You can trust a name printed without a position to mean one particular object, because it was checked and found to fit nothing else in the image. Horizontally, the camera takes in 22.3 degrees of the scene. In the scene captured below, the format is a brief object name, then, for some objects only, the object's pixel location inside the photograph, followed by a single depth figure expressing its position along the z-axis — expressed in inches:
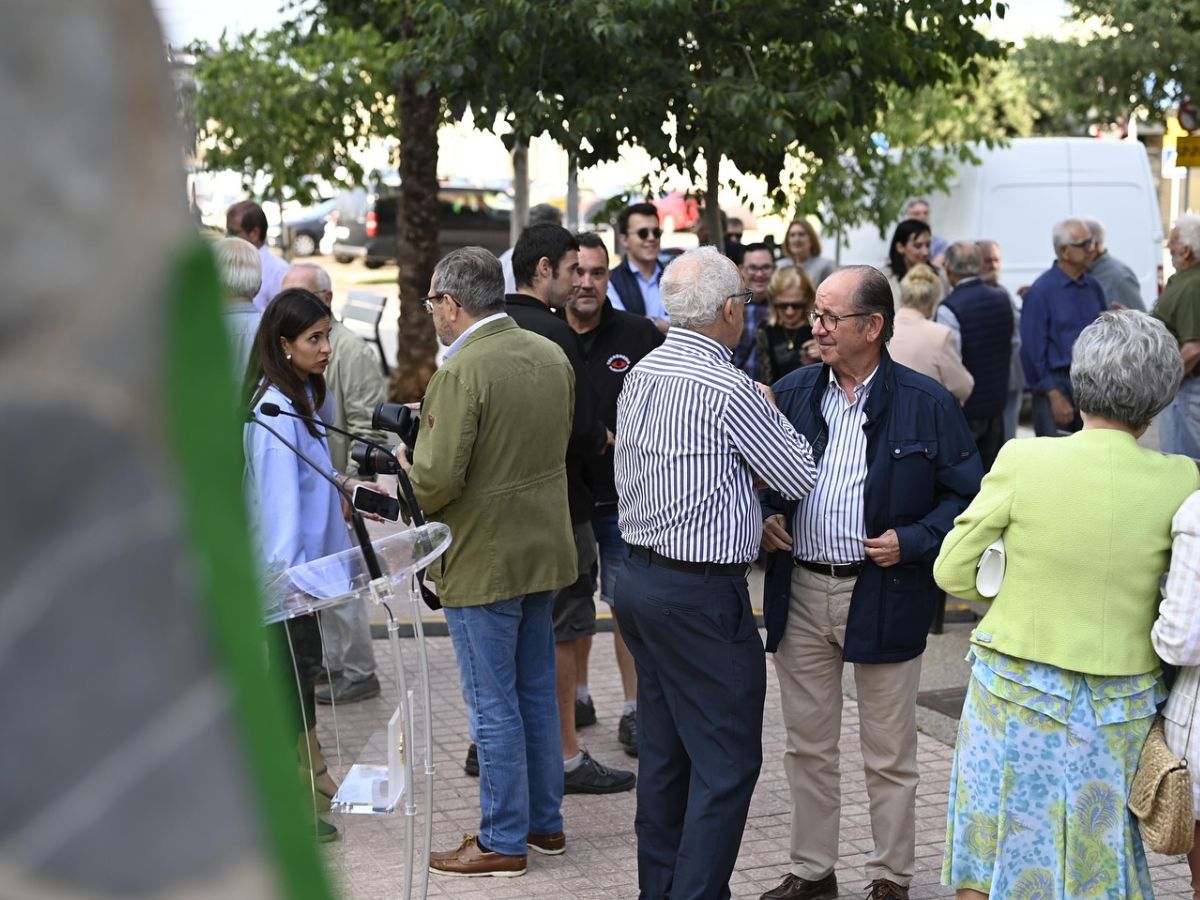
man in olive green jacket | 360.4
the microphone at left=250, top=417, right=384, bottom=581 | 269.5
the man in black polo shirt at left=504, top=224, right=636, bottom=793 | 446.4
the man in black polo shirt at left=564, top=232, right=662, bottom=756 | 474.1
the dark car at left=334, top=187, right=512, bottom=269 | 2392.1
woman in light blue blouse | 364.2
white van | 1066.5
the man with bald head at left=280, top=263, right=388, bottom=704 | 542.5
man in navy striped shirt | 315.0
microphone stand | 269.6
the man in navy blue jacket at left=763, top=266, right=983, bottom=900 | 341.9
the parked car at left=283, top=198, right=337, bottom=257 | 2758.7
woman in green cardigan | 274.8
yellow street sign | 1049.8
